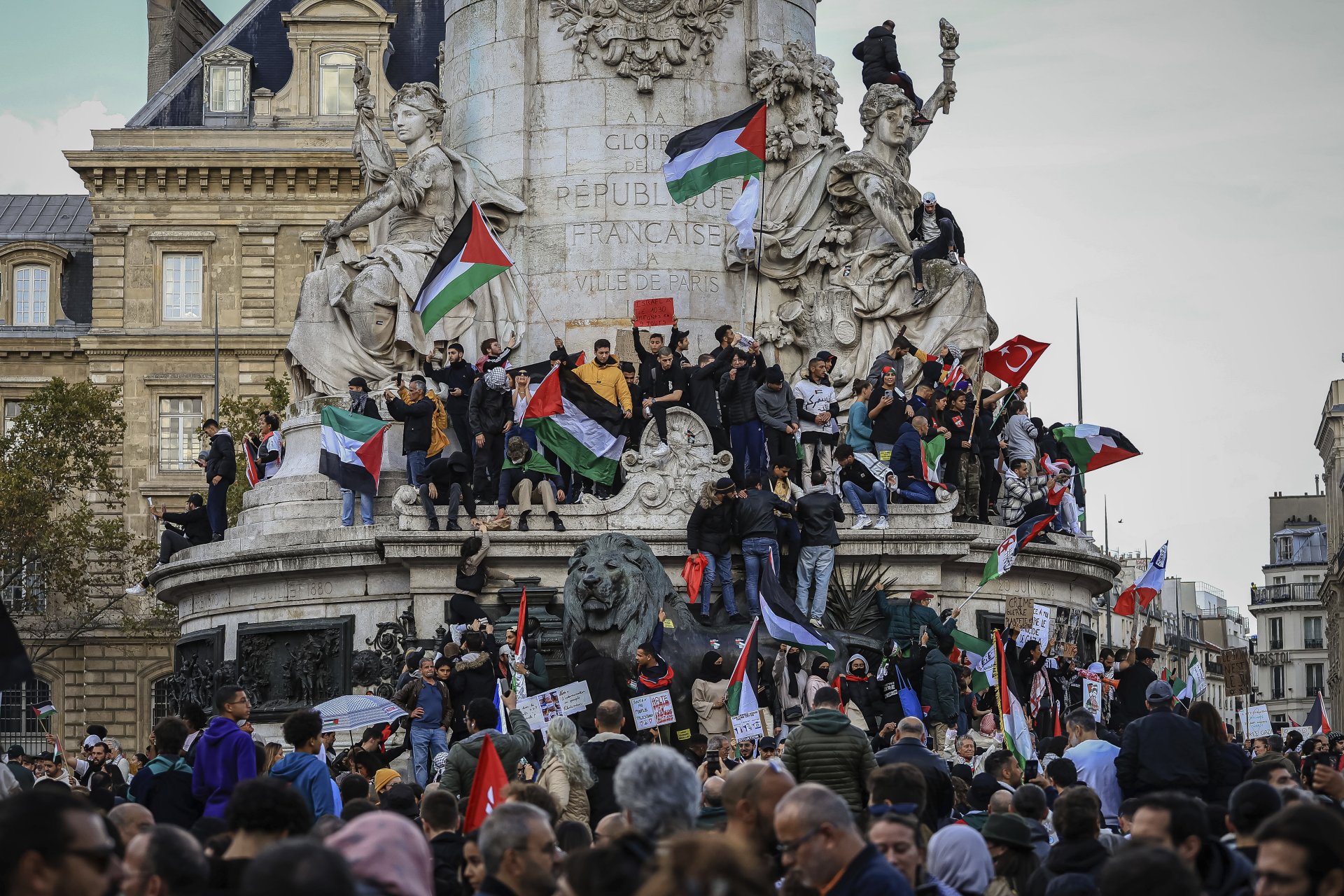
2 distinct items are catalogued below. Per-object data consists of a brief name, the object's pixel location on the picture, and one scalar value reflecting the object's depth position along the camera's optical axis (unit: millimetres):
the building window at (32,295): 61844
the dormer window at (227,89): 61094
